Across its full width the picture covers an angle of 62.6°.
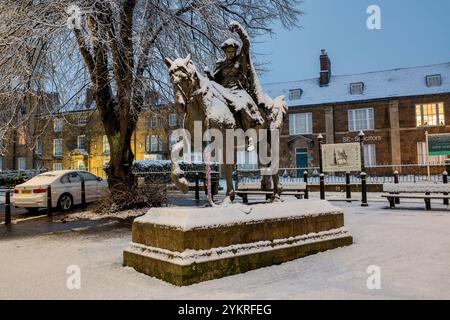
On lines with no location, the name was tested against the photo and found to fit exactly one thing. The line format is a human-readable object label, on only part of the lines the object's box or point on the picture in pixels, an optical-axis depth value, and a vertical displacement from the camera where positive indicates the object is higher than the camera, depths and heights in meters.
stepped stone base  4.50 -0.95
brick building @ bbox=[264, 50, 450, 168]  31.17 +4.77
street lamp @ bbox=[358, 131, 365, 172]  13.78 +0.74
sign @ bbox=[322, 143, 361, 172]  15.20 +0.43
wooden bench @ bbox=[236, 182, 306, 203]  13.46 -0.72
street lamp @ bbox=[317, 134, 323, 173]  14.85 +0.45
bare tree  9.94 +3.64
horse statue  5.17 +0.96
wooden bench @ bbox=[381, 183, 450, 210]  11.14 -0.77
